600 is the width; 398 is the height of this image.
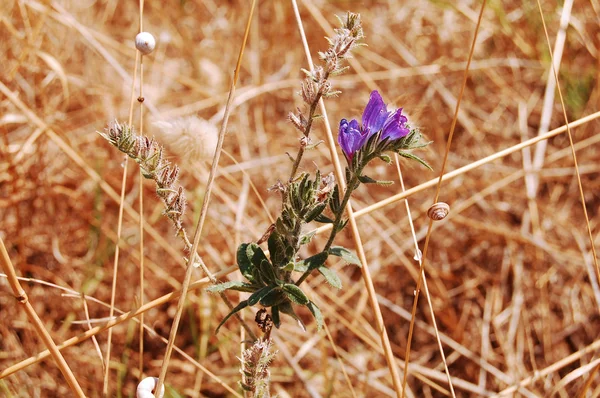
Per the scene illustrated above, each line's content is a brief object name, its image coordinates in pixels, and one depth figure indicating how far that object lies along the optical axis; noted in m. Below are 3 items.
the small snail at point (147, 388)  0.71
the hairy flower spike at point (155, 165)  0.70
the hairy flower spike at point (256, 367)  0.71
